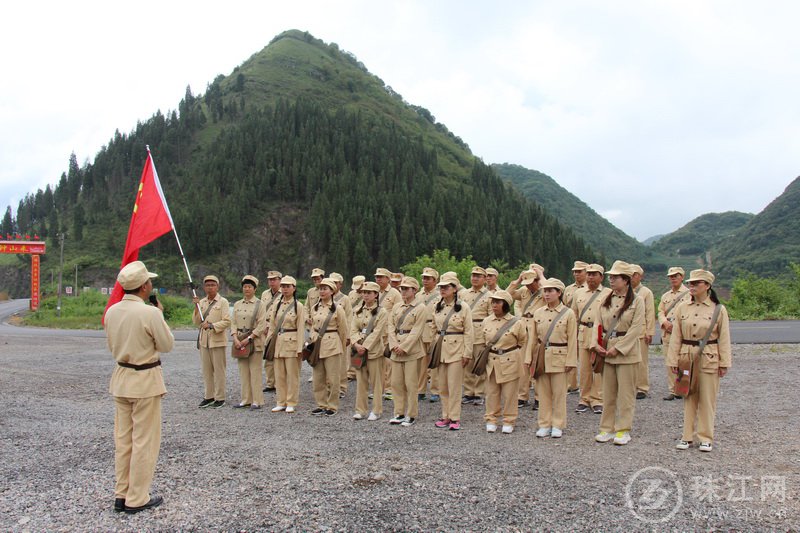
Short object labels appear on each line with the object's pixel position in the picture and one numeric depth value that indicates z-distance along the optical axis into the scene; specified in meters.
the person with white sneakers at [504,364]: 7.76
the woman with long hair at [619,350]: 7.05
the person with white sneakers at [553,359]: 7.58
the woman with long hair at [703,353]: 6.72
